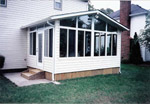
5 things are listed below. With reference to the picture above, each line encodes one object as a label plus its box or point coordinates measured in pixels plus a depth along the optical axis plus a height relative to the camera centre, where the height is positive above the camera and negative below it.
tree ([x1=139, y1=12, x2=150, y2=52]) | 12.42 +0.93
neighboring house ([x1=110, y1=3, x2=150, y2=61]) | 14.66 +2.88
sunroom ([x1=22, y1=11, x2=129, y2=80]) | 6.86 +0.10
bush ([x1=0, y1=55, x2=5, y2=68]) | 8.35 -0.81
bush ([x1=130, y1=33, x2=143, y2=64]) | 13.26 -0.51
